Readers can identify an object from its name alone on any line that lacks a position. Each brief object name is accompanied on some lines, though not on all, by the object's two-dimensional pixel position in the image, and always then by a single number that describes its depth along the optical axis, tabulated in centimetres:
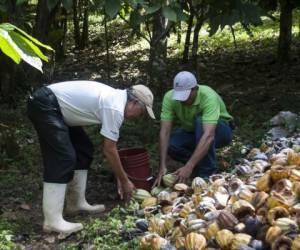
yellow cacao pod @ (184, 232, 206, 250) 322
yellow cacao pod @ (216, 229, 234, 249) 316
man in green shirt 463
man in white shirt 407
